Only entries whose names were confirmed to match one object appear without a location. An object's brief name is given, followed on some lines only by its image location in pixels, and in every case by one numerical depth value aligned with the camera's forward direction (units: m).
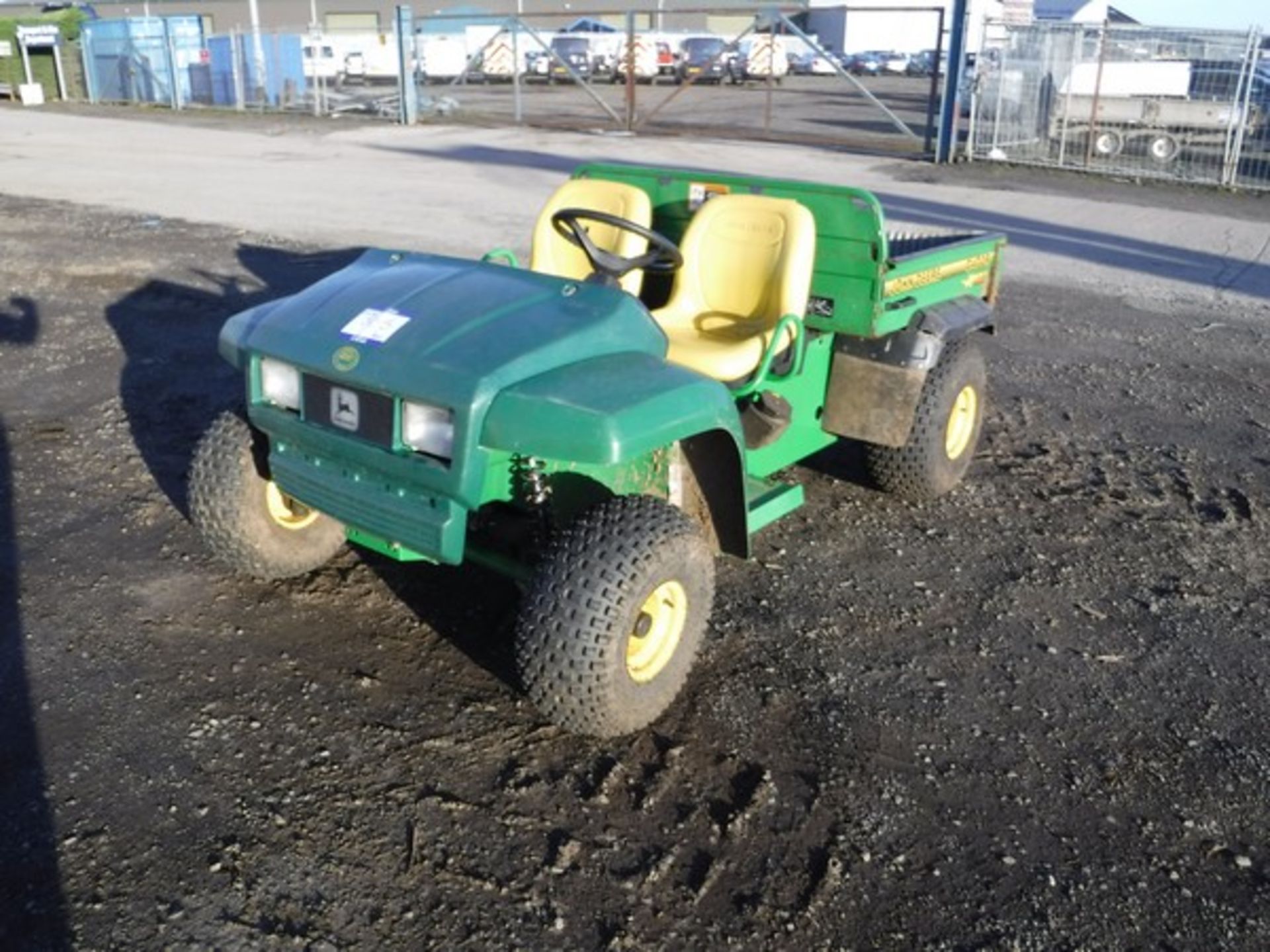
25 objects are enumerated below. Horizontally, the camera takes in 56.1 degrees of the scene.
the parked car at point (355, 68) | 33.66
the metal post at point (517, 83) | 22.09
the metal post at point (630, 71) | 20.25
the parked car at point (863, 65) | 42.56
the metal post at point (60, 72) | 30.14
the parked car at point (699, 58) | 33.56
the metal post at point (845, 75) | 19.03
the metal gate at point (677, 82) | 21.50
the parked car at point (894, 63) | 42.72
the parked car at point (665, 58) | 33.72
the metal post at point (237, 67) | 26.58
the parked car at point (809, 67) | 42.81
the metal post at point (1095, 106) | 16.56
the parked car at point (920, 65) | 41.66
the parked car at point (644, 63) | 32.97
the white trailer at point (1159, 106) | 15.67
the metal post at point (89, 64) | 30.12
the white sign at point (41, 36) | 29.75
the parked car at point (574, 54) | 34.00
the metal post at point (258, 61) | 26.67
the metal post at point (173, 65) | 27.41
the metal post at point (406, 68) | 22.23
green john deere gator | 3.21
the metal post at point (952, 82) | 16.64
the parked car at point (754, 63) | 34.81
